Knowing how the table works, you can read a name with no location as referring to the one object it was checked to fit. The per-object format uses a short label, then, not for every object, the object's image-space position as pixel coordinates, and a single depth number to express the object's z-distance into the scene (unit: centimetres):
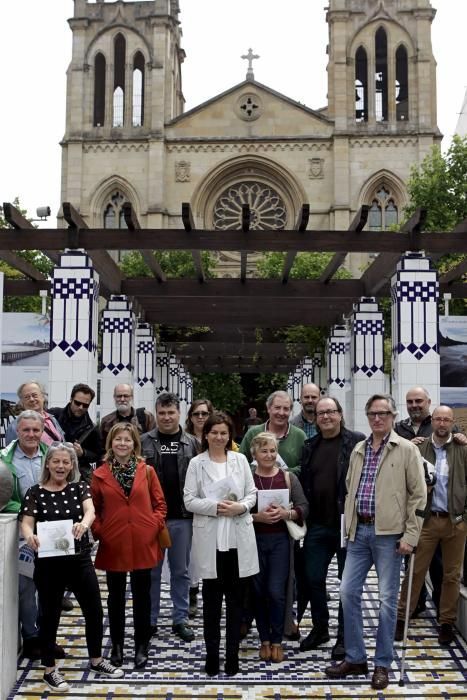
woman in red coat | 561
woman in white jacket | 555
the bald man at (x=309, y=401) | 818
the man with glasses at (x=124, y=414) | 763
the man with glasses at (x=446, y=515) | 625
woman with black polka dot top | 529
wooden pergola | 1073
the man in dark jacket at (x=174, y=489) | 634
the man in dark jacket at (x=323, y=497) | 599
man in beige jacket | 536
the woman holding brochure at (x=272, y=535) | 585
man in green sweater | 643
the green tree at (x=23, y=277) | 2827
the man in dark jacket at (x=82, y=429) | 748
